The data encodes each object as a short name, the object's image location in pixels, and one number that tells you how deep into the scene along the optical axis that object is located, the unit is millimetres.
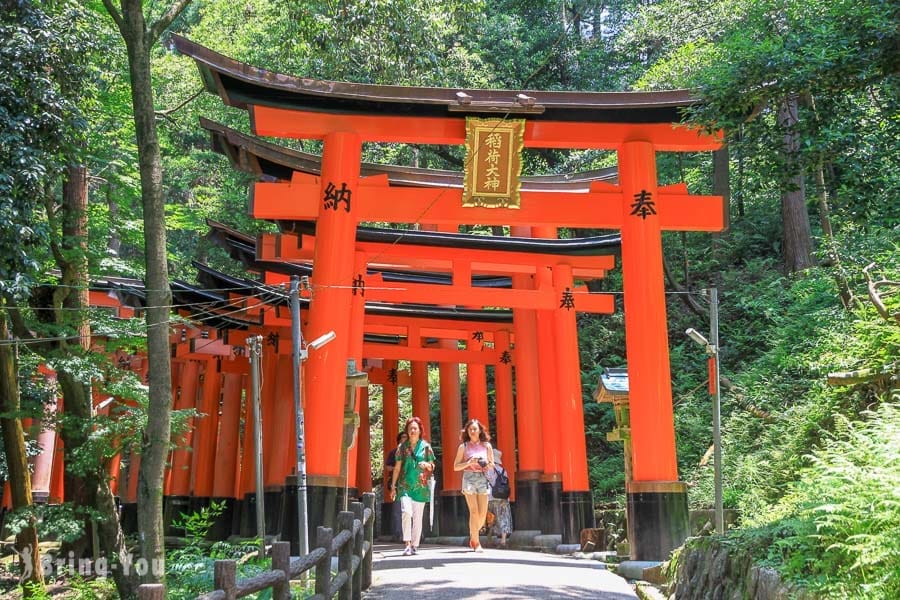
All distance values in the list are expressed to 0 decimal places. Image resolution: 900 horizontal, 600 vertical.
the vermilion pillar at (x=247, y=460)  22234
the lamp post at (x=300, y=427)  10656
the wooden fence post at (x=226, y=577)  4629
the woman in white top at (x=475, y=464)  12242
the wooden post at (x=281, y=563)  5648
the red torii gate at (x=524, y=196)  11430
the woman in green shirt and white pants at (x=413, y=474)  12109
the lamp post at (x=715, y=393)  9267
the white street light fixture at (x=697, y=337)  9766
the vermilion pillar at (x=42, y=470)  20281
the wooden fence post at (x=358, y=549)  8195
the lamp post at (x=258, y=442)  13727
